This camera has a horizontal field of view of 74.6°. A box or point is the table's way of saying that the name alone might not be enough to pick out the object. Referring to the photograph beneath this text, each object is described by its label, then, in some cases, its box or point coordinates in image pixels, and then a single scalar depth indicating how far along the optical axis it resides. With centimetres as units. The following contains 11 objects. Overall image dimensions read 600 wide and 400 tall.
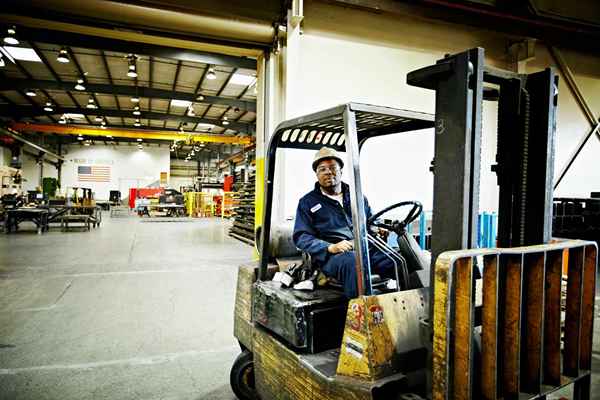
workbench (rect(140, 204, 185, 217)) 2346
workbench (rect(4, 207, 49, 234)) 1366
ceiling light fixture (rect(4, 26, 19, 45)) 885
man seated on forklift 259
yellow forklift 165
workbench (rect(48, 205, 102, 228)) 1519
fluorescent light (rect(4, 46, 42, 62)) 1295
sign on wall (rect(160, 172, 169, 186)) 3444
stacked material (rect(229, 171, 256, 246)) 1244
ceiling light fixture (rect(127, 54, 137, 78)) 1303
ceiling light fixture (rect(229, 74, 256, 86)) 1543
